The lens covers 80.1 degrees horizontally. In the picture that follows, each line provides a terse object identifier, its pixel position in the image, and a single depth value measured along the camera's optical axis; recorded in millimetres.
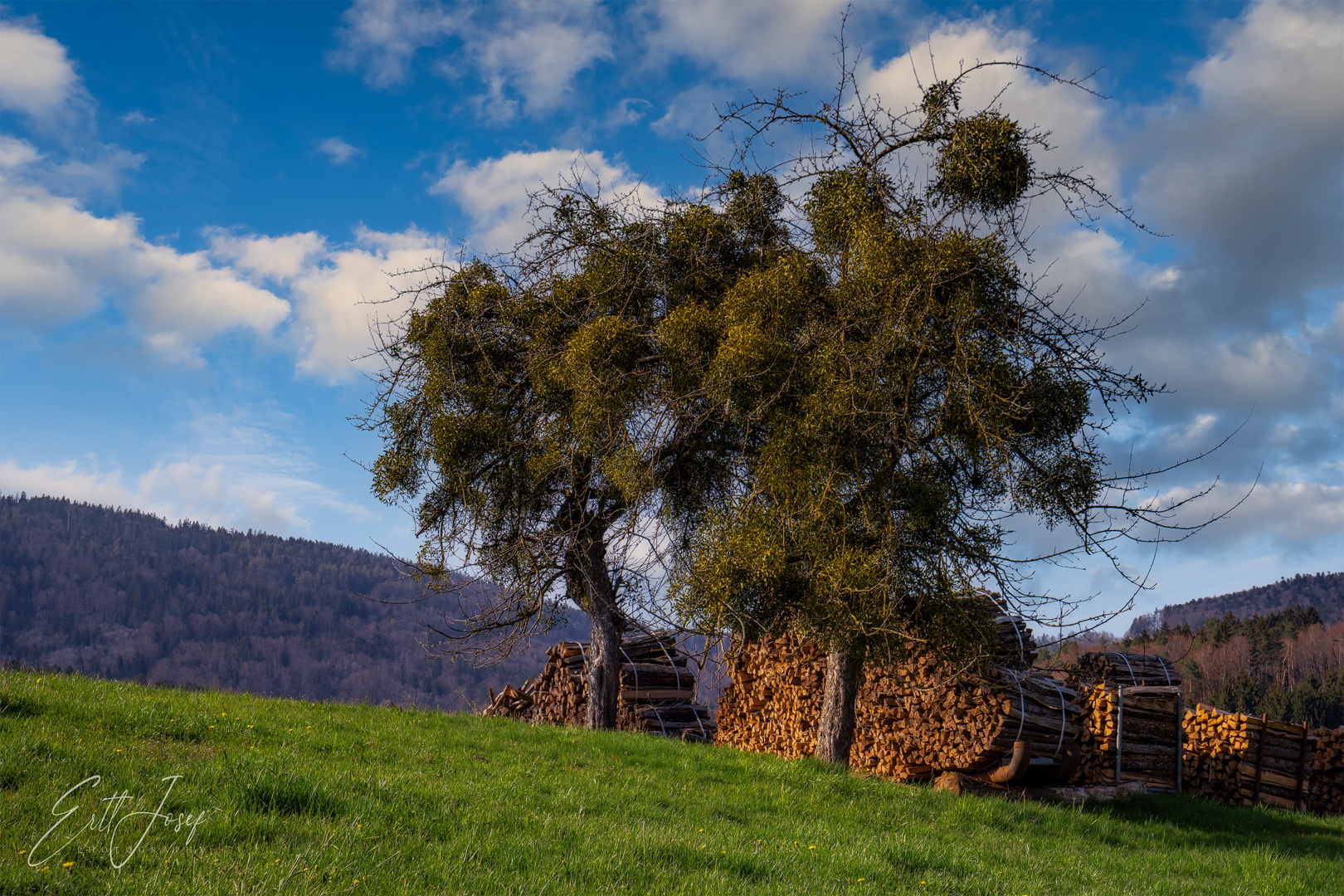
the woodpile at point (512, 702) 18219
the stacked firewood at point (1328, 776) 17031
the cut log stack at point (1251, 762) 15883
